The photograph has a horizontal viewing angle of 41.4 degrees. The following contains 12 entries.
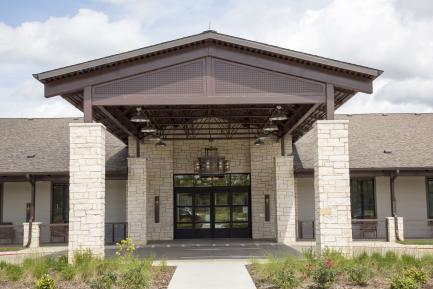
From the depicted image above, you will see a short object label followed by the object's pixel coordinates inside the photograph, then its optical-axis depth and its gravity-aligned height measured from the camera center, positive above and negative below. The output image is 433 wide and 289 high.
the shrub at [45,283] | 10.45 -1.42
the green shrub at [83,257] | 13.34 -1.25
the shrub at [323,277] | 10.91 -1.41
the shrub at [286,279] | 10.77 -1.45
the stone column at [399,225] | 22.53 -0.91
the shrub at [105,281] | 10.46 -1.42
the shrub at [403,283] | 10.08 -1.44
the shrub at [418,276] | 10.78 -1.39
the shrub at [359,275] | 11.20 -1.42
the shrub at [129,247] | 12.59 -0.93
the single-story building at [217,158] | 14.93 +1.76
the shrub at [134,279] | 10.65 -1.39
